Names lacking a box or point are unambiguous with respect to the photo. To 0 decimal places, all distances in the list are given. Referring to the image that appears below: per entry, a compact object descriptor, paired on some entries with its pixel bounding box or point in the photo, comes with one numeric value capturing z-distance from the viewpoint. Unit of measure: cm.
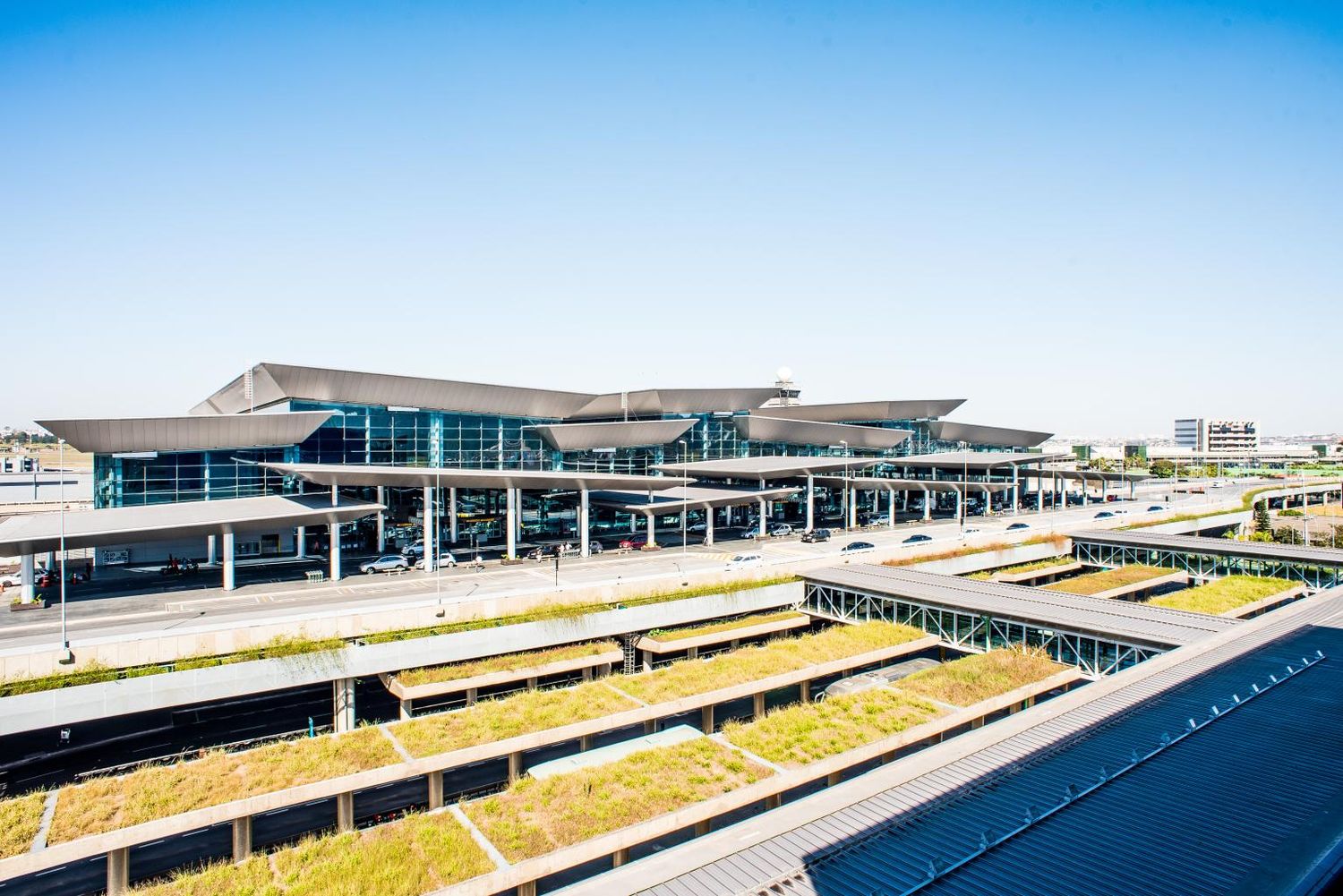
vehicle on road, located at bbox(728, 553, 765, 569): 4295
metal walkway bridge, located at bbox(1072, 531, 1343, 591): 4669
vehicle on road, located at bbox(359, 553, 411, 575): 4388
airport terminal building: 4497
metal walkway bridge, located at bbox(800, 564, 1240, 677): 2852
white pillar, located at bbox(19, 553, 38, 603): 3547
